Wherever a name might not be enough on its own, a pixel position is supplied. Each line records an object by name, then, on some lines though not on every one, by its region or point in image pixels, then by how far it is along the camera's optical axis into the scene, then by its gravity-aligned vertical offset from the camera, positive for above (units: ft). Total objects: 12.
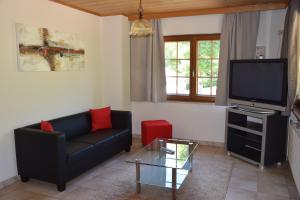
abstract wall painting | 10.97 +1.28
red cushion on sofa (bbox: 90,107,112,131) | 13.93 -2.25
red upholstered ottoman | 14.52 -3.04
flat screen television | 11.43 -0.31
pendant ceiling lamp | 9.93 +1.83
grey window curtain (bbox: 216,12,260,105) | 13.82 +1.90
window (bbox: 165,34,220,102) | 15.39 +0.64
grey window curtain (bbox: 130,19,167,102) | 15.92 +0.56
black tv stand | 11.78 -2.85
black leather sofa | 9.68 -2.97
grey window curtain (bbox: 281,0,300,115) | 11.18 +1.00
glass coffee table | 9.71 -3.22
